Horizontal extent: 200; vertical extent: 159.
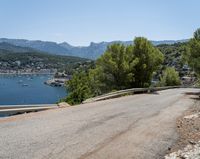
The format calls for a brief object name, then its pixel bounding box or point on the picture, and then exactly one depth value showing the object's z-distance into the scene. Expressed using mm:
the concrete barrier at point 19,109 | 6792
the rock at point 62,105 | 8771
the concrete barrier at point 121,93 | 10909
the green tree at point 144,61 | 21278
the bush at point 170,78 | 38355
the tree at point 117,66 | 20423
